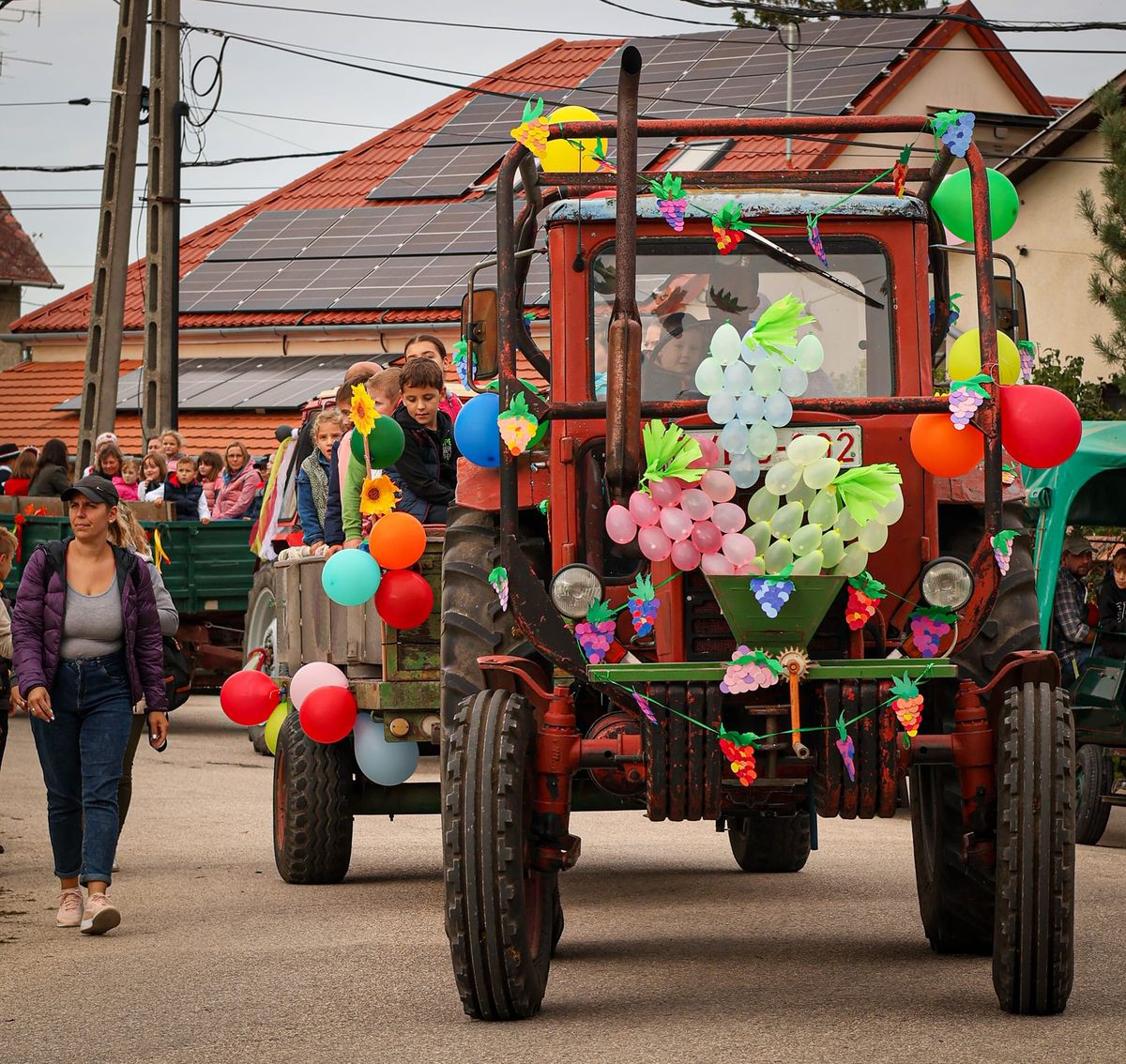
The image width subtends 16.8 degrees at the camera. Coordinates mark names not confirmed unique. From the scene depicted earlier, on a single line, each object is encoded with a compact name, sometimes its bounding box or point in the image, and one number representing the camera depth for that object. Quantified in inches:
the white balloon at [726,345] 499.7
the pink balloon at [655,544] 489.1
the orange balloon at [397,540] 678.1
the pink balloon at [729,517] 484.8
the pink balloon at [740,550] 480.1
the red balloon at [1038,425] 510.4
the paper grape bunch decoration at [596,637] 503.4
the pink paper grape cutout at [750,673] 479.8
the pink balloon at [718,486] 491.3
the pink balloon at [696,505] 488.2
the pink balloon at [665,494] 489.6
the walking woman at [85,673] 668.0
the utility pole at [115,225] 1663.4
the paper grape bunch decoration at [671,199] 532.8
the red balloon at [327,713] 724.6
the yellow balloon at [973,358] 542.9
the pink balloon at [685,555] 489.1
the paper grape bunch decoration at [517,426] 517.4
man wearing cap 980.3
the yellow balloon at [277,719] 828.4
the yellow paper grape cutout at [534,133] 532.5
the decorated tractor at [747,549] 481.8
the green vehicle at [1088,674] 948.9
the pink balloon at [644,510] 487.6
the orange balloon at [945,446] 502.8
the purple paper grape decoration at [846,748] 479.8
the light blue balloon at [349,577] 671.3
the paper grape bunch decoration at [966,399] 502.0
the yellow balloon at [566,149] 613.0
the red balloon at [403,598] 694.3
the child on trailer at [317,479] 842.9
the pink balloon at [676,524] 486.5
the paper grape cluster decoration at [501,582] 525.8
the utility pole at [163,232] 1670.2
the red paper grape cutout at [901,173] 539.2
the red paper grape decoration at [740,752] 484.0
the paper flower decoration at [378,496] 707.2
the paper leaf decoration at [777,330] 502.5
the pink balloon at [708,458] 499.7
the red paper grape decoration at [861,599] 496.1
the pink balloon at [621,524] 491.0
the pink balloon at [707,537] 486.2
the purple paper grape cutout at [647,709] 482.6
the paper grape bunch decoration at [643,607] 502.5
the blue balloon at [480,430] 554.1
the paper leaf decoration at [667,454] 489.9
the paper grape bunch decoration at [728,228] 540.4
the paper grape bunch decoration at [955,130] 516.8
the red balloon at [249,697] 814.3
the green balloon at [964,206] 552.4
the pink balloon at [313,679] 733.6
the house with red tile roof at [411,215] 2187.3
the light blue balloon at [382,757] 732.5
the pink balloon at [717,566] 482.9
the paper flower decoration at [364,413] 691.0
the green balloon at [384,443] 704.4
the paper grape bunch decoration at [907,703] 481.5
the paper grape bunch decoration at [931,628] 513.2
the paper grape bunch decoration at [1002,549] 509.5
